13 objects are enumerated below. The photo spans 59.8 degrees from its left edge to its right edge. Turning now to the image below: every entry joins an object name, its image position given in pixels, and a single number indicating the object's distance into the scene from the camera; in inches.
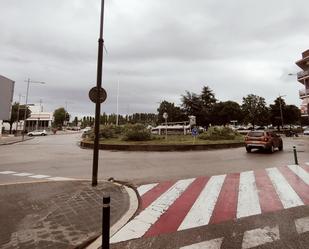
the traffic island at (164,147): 806.5
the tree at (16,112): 2571.6
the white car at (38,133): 2453.2
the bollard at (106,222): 146.0
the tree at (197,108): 2404.0
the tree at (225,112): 2653.8
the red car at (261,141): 737.6
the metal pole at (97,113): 322.3
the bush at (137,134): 1019.9
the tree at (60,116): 3944.6
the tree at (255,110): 2723.9
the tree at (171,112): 2659.5
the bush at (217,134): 1102.1
